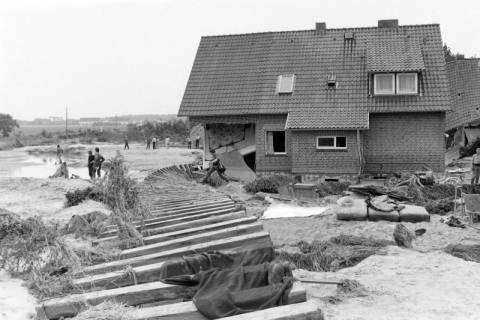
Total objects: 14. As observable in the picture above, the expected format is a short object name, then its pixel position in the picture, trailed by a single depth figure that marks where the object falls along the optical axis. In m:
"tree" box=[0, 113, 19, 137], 124.43
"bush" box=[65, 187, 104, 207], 19.83
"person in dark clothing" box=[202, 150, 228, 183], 24.89
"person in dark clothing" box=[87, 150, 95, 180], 28.08
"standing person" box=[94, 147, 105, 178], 26.91
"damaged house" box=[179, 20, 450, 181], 26.98
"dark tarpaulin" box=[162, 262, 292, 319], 6.25
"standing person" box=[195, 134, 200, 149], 60.17
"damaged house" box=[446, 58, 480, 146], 35.25
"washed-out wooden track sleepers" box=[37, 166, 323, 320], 6.23
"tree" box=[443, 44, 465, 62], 53.62
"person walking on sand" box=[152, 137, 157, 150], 64.69
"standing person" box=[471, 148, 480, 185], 21.41
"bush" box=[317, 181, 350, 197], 23.09
